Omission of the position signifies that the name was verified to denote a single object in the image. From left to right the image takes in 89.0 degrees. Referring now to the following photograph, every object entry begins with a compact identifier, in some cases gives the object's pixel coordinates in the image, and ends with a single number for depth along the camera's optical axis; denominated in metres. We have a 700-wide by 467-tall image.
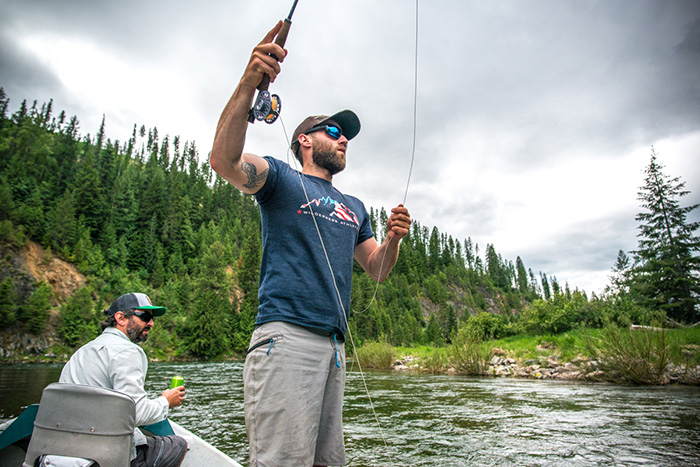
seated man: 2.62
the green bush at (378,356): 24.84
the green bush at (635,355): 9.60
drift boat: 1.91
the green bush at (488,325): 27.70
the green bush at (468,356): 16.14
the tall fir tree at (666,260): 23.50
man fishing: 1.64
